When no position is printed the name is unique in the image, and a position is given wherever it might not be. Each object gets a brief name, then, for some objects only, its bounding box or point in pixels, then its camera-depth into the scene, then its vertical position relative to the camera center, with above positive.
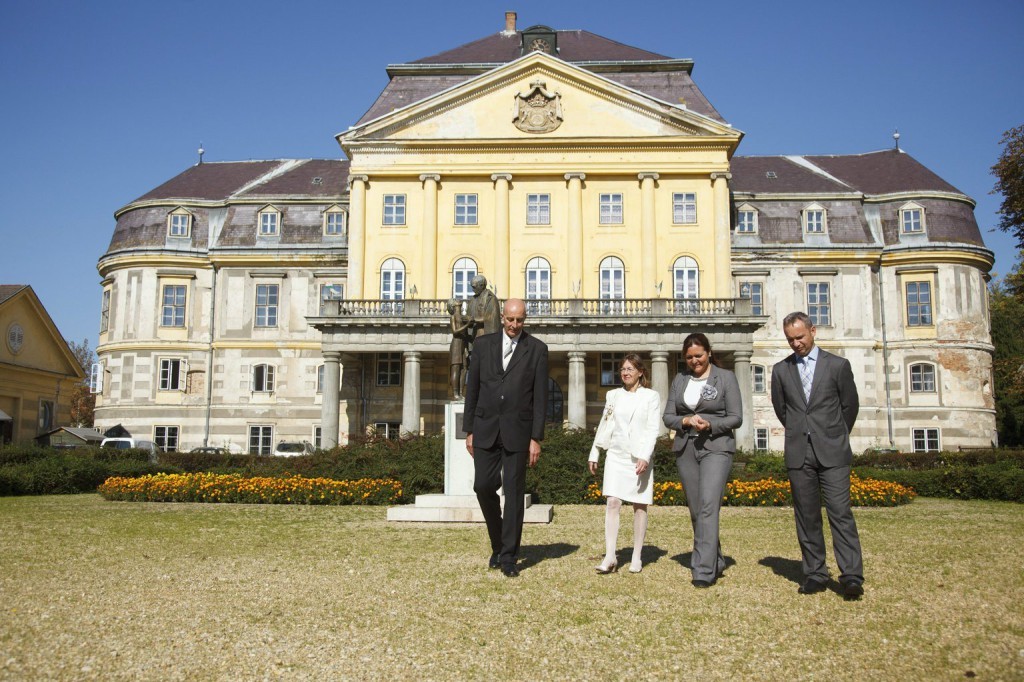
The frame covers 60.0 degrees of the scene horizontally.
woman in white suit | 8.51 -0.25
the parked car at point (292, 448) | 38.56 -0.88
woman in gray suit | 8.00 -0.07
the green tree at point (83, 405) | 64.22 +1.60
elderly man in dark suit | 8.57 +0.09
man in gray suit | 7.57 -0.11
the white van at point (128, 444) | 36.46 -0.69
